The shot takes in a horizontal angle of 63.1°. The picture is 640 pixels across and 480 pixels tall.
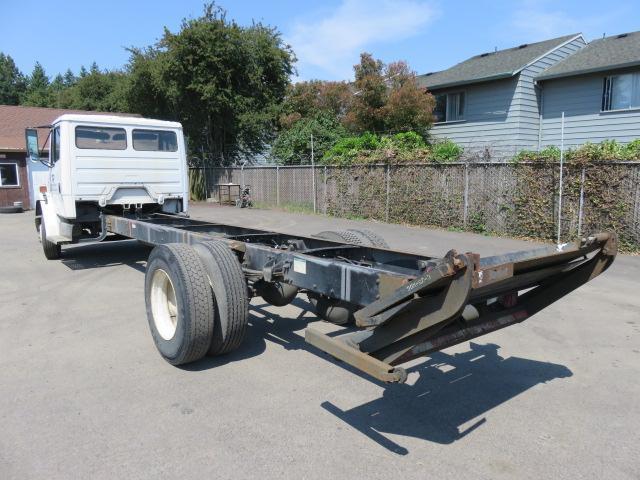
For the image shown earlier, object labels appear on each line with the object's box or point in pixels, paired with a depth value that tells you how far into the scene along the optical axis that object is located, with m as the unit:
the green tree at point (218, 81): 25.58
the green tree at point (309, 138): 23.41
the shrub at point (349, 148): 17.06
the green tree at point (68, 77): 102.41
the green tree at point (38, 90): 67.62
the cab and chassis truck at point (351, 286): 2.97
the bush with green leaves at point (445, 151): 14.02
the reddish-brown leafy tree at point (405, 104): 19.88
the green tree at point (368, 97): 21.11
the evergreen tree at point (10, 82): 80.38
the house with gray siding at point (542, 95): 16.94
